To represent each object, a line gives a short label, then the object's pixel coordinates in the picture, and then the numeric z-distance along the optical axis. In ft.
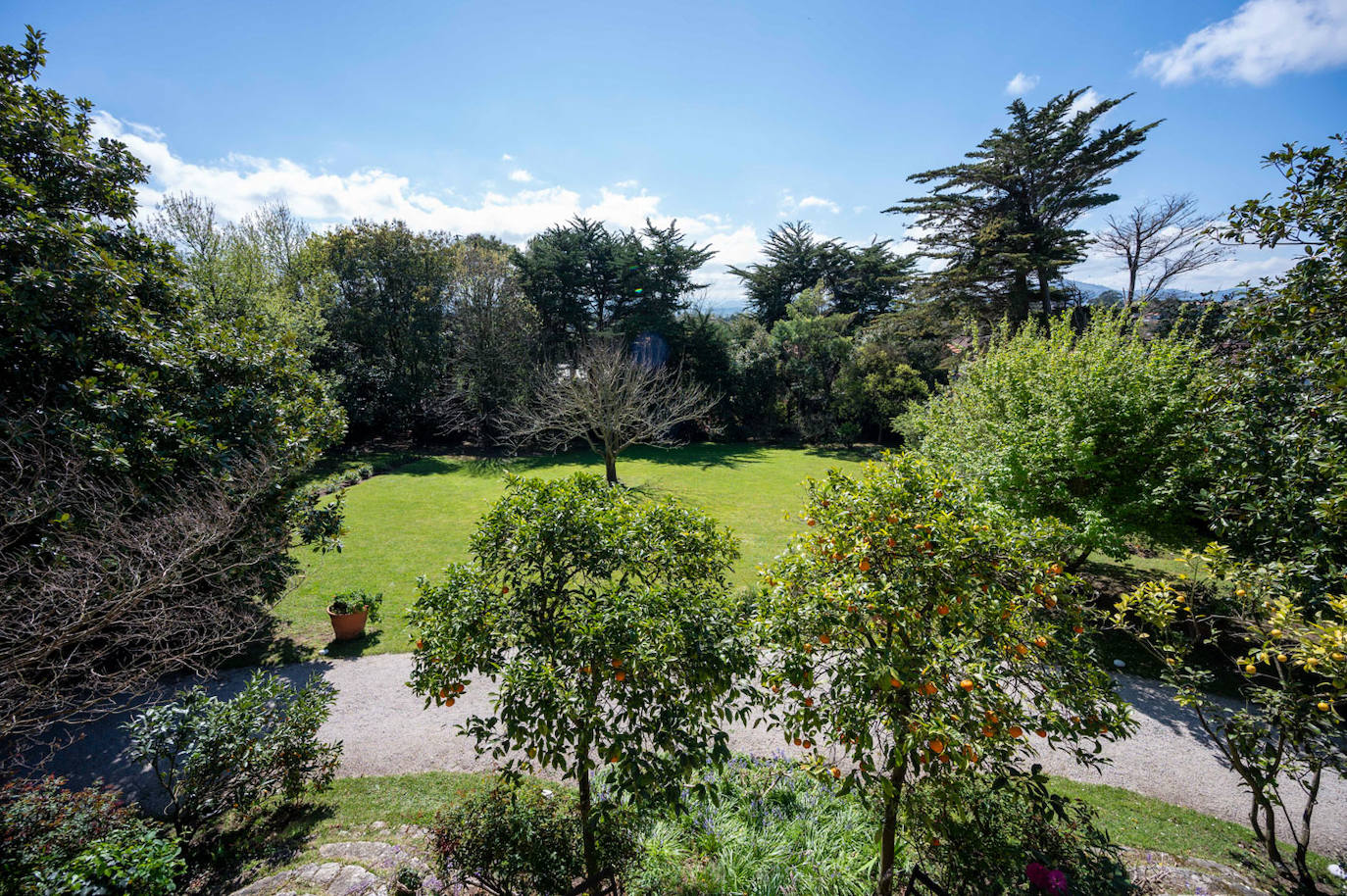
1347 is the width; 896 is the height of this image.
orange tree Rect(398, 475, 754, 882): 9.67
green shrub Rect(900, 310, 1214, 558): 24.44
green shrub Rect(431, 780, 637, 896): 12.22
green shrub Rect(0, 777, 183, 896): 9.95
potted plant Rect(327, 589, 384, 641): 27.71
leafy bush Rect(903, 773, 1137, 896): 12.00
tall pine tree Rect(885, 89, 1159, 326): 62.85
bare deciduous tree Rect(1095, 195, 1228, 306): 69.26
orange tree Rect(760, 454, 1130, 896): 9.21
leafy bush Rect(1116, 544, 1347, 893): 10.32
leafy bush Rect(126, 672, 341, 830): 14.32
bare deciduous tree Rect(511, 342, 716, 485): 56.24
